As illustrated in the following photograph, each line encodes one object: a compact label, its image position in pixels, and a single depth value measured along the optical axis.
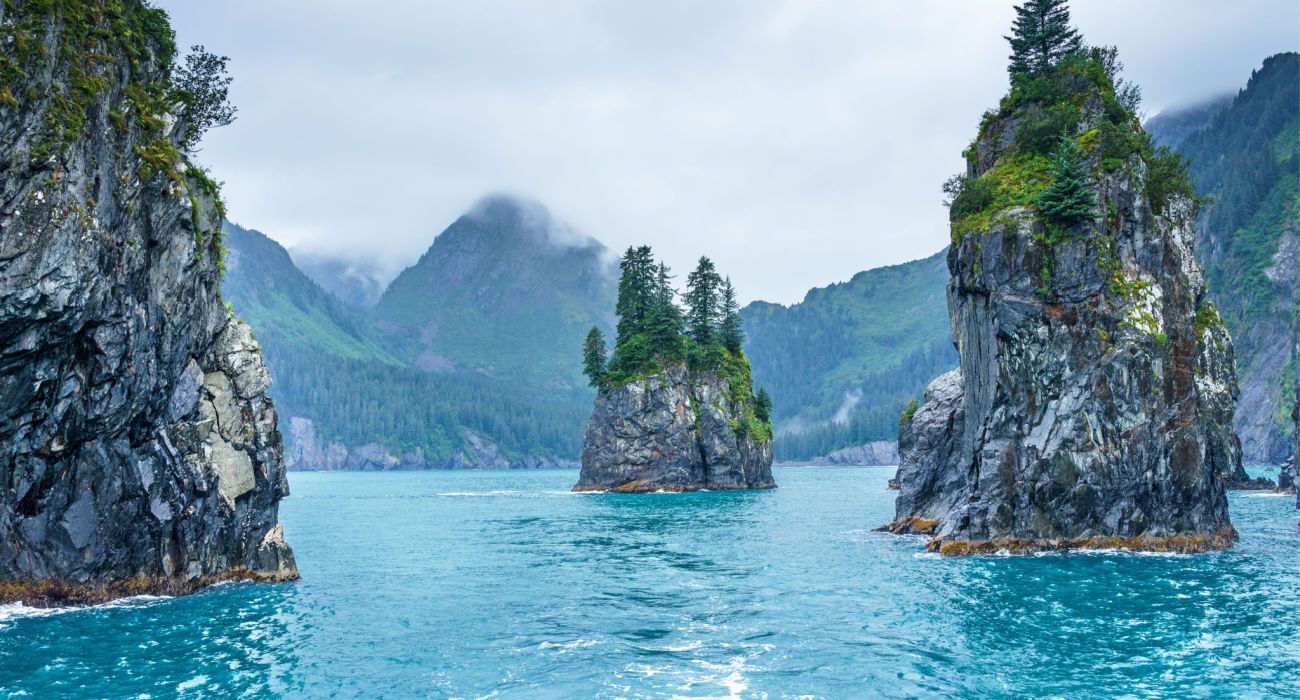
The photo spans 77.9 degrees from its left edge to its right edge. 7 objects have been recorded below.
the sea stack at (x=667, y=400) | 123.25
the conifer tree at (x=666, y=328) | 126.50
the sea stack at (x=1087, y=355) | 47.62
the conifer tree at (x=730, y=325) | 139.38
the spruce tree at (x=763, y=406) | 143.54
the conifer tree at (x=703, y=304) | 134.00
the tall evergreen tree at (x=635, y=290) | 130.62
